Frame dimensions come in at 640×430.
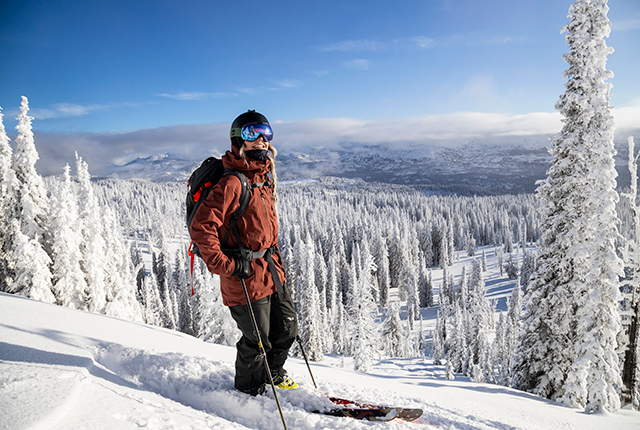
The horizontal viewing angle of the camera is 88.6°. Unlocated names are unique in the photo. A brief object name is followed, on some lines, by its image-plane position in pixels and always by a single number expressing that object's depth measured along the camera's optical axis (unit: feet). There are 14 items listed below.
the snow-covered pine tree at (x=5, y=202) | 54.15
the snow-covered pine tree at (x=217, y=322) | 63.21
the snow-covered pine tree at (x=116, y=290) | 65.57
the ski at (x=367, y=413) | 13.74
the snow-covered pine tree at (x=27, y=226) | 53.31
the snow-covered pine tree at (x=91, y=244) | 61.82
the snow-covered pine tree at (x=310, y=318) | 129.29
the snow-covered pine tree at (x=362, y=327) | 99.81
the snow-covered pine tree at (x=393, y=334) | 186.90
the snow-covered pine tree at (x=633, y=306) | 38.40
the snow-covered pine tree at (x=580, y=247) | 36.06
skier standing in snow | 13.20
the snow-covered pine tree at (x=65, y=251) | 58.39
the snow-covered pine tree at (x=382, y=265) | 271.69
